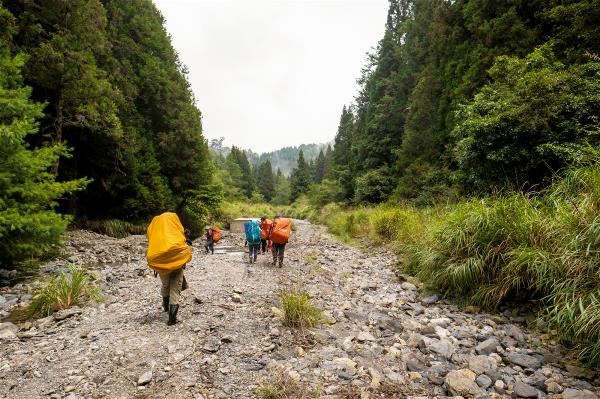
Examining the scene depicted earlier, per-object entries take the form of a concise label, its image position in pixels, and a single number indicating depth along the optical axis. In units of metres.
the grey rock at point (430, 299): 6.33
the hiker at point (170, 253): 5.07
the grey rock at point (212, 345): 4.30
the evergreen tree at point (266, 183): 76.56
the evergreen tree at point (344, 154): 36.75
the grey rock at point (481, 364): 3.96
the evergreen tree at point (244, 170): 68.62
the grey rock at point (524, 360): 3.99
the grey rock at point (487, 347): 4.41
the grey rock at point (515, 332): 4.58
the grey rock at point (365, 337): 4.81
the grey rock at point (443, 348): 4.38
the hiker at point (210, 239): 13.55
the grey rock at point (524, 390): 3.47
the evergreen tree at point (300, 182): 64.75
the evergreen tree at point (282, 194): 71.88
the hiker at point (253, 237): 10.65
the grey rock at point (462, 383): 3.55
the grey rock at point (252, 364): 3.97
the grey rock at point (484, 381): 3.68
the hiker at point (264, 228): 11.39
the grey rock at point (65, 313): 5.58
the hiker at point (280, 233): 9.53
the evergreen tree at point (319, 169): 79.56
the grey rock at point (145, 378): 3.56
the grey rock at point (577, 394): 3.25
